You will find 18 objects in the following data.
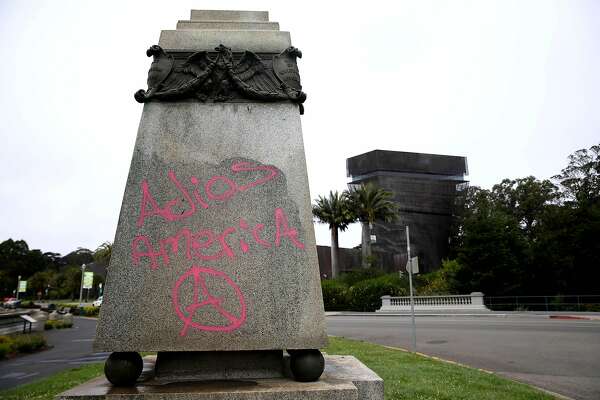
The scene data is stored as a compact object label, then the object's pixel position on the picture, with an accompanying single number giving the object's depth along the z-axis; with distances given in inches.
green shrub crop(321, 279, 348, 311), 1476.4
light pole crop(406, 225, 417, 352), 501.1
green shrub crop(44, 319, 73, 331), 1016.1
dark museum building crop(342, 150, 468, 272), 2397.9
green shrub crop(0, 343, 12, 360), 532.7
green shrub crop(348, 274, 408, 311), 1387.8
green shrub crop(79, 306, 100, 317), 1612.9
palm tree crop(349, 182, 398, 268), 1833.2
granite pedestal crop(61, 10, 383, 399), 120.1
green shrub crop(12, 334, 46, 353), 584.7
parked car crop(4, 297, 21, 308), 2000.5
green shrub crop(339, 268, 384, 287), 1663.4
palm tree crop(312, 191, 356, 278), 1852.9
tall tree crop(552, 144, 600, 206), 1528.1
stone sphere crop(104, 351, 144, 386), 115.0
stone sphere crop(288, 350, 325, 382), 116.9
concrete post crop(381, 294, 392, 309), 1320.1
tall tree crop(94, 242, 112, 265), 2578.7
